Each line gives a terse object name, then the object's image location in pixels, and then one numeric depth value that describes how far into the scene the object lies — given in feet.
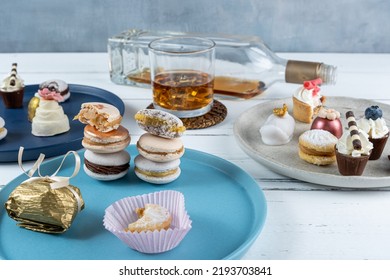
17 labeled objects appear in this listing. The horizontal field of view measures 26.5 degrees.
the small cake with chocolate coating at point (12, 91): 3.32
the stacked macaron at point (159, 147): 2.69
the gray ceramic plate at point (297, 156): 2.67
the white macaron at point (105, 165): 2.72
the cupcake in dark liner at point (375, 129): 2.85
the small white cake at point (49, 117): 3.06
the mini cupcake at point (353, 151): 2.68
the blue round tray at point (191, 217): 2.37
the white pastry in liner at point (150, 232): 2.31
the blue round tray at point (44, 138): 2.91
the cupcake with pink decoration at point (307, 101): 3.18
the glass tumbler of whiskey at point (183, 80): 3.25
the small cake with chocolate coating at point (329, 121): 3.01
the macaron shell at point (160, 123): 2.68
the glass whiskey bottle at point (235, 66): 3.46
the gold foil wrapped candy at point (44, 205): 2.44
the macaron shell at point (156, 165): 2.71
